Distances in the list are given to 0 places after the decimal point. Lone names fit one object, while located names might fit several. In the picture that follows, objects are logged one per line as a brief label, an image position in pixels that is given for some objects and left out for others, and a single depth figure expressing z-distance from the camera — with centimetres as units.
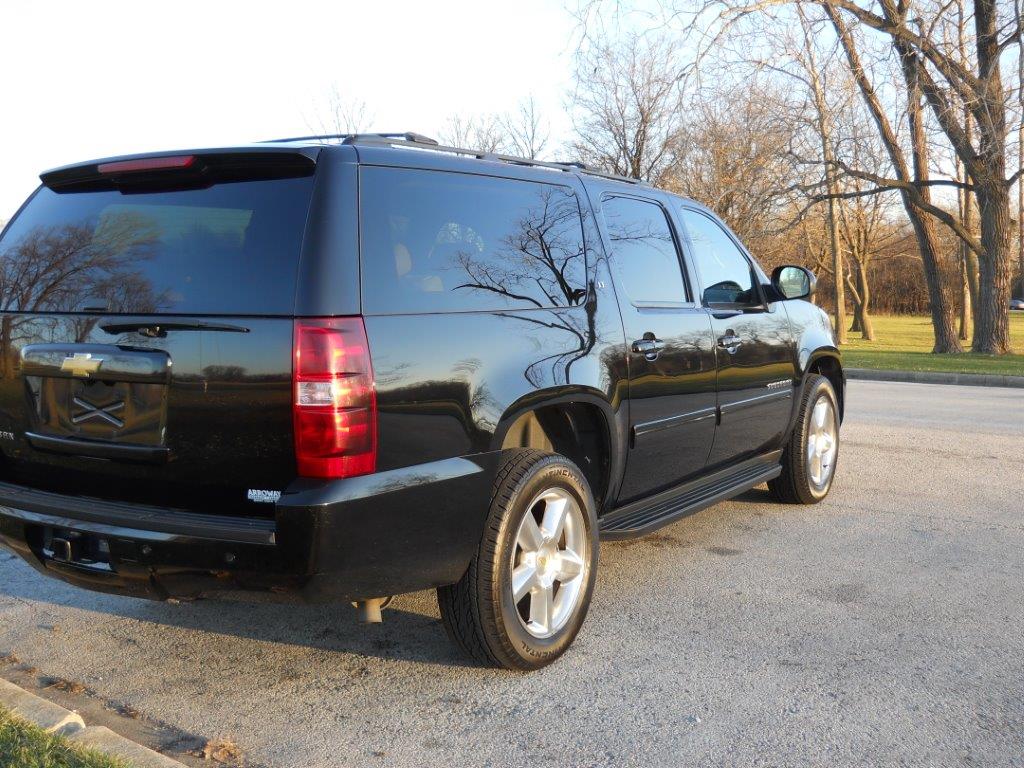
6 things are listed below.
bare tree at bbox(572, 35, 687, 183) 3350
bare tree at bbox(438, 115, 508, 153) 3688
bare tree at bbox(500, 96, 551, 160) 3728
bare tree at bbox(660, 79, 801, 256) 2191
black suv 311
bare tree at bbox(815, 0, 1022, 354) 1905
